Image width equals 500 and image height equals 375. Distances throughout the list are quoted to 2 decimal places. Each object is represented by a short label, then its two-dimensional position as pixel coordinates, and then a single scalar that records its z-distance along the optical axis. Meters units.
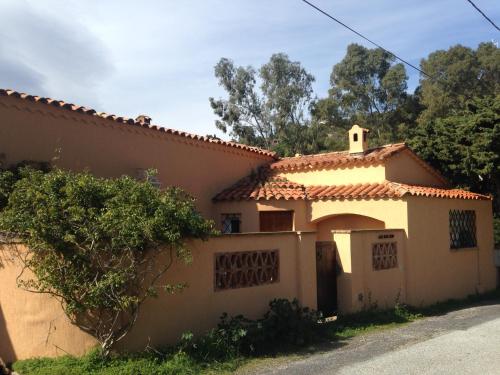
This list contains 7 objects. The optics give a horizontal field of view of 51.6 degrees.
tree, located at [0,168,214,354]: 6.50
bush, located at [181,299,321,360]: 7.50
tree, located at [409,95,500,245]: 15.01
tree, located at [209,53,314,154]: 39.00
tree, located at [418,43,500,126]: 31.05
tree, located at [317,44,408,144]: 36.03
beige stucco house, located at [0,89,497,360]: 7.61
